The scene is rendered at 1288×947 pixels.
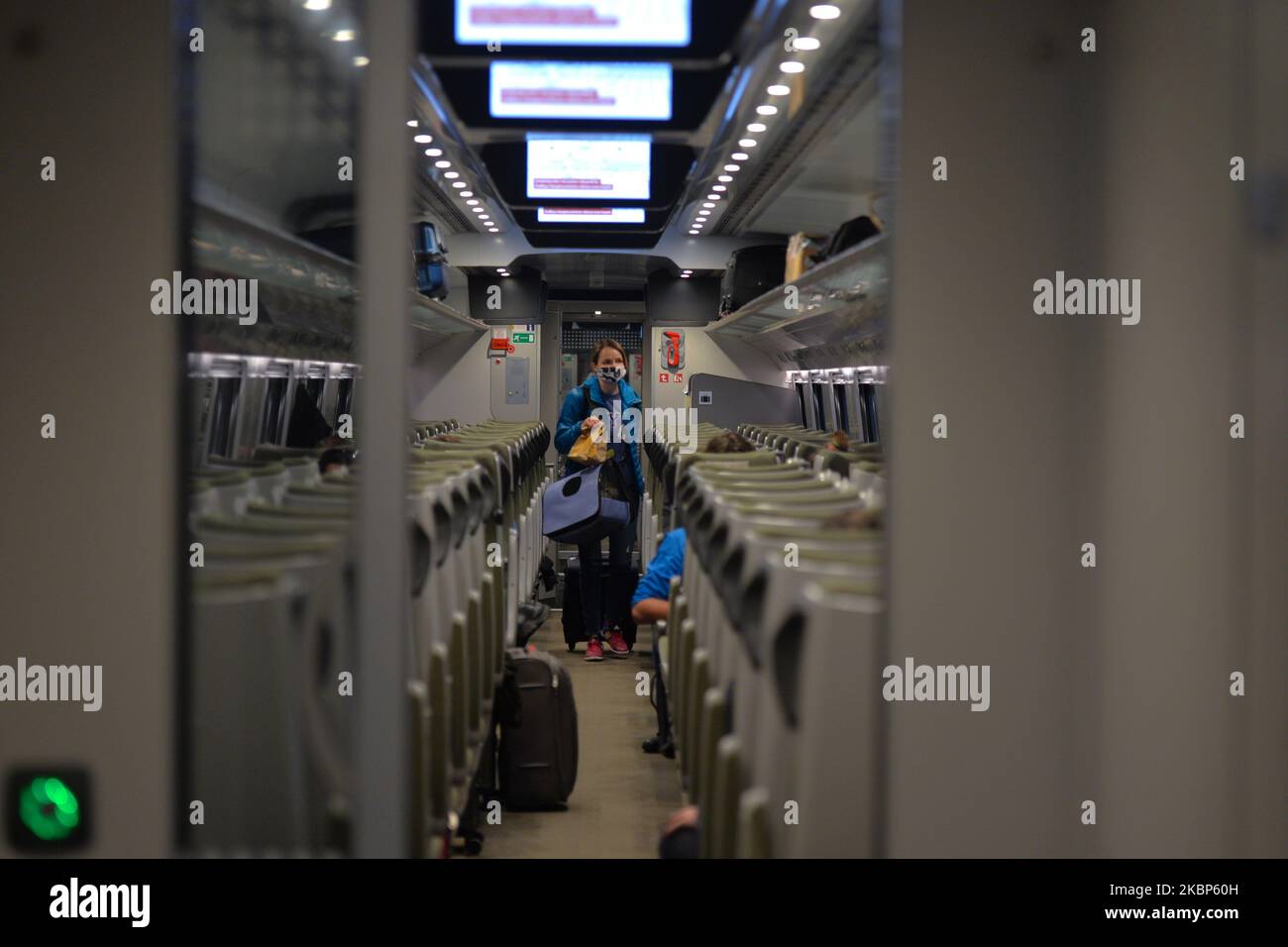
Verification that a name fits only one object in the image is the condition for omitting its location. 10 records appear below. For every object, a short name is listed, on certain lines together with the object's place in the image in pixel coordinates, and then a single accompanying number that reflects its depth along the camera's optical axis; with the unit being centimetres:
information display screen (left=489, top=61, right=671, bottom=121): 418
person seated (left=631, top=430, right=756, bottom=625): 515
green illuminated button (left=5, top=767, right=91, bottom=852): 222
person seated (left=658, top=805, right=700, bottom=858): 294
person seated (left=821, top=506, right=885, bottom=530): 290
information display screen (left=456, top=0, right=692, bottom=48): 277
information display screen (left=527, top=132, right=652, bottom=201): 612
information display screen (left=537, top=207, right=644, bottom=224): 810
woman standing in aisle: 771
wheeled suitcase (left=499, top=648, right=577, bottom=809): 482
